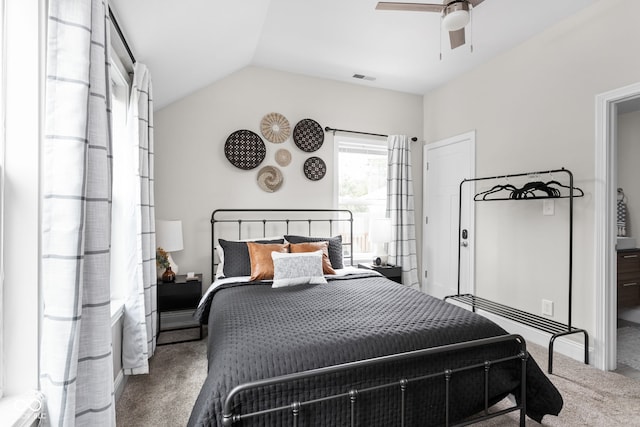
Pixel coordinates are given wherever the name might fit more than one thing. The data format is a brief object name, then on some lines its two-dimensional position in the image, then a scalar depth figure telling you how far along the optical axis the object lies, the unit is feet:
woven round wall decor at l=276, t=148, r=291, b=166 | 12.95
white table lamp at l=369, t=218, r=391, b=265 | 13.38
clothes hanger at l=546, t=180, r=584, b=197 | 9.31
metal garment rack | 9.00
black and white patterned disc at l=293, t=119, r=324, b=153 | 13.19
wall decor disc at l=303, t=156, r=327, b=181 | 13.34
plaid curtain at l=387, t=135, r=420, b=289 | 14.14
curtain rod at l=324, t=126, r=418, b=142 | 13.71
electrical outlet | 10.17
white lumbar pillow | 9.18
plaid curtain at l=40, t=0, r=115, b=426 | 3.68
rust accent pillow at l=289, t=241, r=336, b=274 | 10.38
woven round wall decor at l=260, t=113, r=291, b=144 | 12.79
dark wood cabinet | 11.91
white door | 13.04
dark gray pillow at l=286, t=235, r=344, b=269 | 11.23
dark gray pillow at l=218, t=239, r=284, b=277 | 10.19
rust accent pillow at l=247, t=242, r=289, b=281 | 9.69
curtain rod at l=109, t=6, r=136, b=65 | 6.31
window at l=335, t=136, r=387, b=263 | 14.28
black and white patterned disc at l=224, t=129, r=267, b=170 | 12.28
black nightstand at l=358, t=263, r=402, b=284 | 13.28
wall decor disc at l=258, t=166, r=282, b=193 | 12.70
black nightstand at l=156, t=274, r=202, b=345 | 10.30
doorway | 8.70
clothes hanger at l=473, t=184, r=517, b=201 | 10.90
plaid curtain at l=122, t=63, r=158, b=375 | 7.80
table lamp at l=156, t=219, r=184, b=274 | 10.38
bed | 4.69
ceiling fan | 6.35
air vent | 13.42
